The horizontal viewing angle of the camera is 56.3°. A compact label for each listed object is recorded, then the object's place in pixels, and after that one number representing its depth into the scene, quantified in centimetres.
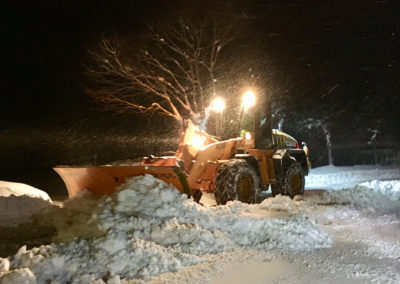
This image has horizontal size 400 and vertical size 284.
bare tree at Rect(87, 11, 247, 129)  2089
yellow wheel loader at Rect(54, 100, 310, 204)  825
